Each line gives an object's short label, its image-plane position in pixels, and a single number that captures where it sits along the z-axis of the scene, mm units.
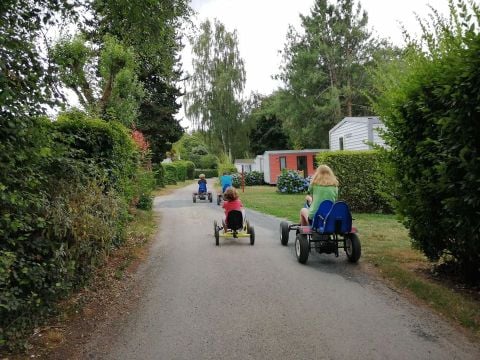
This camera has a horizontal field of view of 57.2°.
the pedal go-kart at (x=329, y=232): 7113
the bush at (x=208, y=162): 70550
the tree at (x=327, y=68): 40656
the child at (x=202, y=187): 21973
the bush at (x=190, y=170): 61156
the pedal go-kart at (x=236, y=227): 9414
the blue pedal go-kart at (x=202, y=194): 21859
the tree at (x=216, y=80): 50469
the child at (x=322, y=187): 7488
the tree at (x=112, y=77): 15305
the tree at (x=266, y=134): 55844
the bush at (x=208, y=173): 68100
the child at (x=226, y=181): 17828
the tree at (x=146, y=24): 6633
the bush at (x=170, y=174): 42019
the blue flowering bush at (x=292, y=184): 27531
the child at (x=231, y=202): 9556
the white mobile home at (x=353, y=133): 20641
